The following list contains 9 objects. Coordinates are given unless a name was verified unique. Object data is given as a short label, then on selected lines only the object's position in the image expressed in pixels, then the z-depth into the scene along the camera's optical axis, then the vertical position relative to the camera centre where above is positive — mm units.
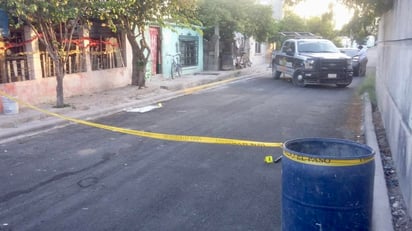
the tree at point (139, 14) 12117 +1135
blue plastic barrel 2871 -1008
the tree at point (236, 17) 23156 +1802
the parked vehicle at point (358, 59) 21956 -584
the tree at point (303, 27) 35719 +2023
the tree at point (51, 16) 9549 +822
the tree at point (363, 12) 9275 +914
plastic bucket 10257 -1406
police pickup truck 16406 -585
